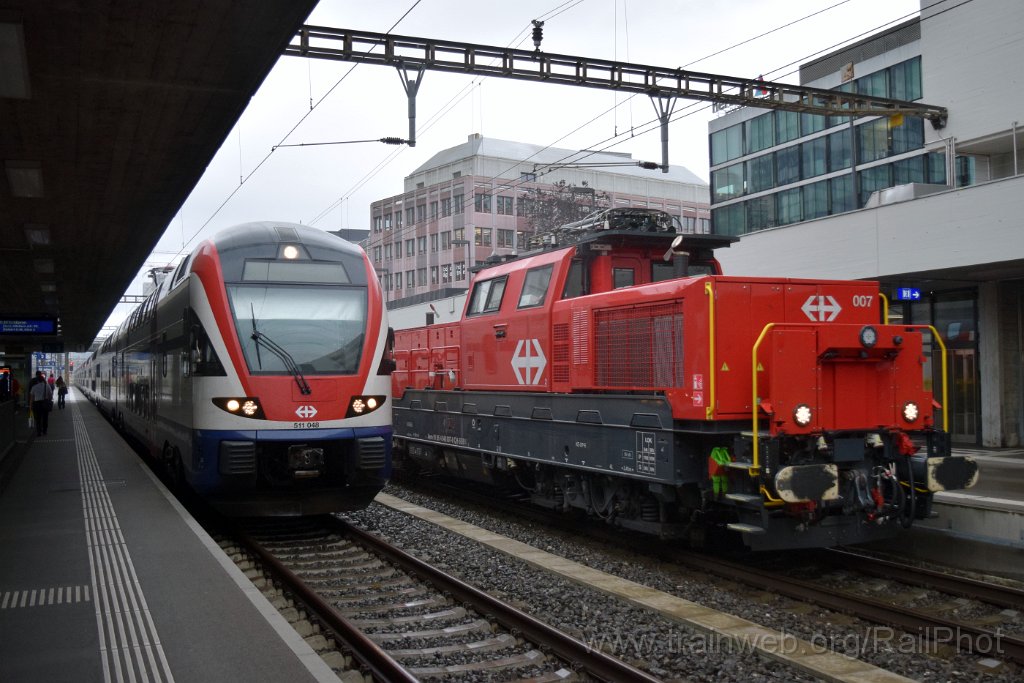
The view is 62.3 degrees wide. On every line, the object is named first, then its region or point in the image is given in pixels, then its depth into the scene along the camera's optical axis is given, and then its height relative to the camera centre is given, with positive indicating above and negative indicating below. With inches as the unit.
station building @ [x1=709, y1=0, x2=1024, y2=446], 621.7 +105.6
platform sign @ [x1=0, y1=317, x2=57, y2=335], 821.2 +49.3
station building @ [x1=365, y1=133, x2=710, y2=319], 2561.5 +538.3
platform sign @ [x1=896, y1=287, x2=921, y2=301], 715.4 +61.9
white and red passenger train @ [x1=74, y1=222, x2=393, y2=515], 366.0 -0.2
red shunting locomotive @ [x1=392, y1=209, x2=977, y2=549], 307.1 -11.9
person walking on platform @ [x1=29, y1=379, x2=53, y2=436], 957.2 -32.4
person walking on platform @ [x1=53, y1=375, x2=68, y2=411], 1640.0 -27.6
